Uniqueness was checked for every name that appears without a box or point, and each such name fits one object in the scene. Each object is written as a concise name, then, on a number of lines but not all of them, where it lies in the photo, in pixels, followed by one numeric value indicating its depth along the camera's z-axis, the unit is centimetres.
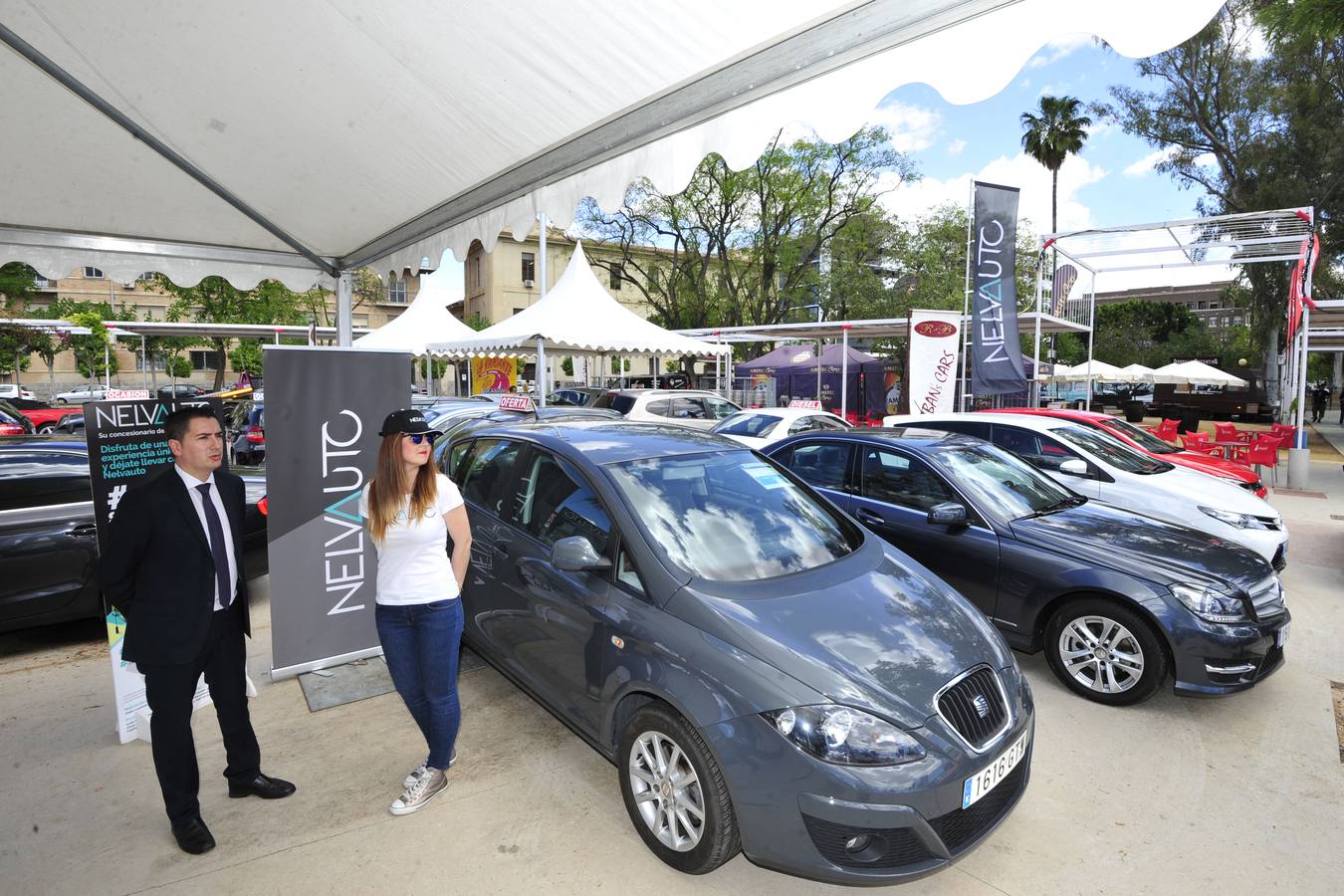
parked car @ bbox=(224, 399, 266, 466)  1121
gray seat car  236
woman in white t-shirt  289
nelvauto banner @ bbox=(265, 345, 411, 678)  405
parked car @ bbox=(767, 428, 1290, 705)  383
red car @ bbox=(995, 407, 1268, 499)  854
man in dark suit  258
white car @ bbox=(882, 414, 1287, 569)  612
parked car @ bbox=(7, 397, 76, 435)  1659
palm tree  4166
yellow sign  1961
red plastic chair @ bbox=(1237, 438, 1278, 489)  1184
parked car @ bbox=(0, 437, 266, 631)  453
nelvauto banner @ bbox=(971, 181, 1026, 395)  985
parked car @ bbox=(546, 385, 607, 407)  1500
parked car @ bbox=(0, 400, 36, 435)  1316
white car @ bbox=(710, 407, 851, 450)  1043
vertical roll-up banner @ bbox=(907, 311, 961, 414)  1030
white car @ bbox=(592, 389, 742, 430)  1259
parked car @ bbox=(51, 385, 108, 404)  3338
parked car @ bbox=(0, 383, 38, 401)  3251
